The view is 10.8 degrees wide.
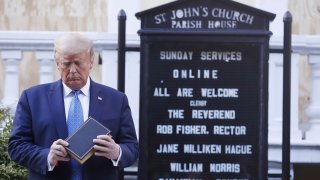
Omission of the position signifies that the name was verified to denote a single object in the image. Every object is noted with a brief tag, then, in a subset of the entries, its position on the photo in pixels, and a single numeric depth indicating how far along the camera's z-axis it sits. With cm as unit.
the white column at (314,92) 1378
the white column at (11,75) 1386
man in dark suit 867
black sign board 1099
